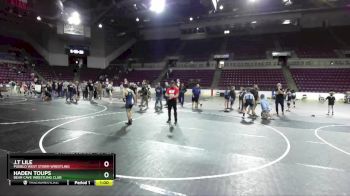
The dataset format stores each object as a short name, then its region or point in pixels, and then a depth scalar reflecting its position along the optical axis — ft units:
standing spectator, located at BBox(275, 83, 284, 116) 59.75
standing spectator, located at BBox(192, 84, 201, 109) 67.65
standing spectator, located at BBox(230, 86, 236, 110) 67.62
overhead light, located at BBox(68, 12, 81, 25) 114.32
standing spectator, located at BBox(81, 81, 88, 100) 92.14
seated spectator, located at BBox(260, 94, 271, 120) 54.82
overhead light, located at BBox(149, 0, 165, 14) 96.54
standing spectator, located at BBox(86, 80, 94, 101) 89.10
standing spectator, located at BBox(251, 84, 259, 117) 59.72
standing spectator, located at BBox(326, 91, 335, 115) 63.26
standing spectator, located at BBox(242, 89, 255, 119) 56.52
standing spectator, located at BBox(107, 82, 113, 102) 85.30
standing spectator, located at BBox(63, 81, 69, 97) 94.94
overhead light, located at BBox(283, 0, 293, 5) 109.43
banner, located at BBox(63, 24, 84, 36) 145.79
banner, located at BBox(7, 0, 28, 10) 99.05
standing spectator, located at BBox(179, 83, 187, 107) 74.90
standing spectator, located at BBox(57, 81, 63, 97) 98.94
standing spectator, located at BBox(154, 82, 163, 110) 66.87
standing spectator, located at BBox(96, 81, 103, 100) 95.35
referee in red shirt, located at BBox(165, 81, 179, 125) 46.11
